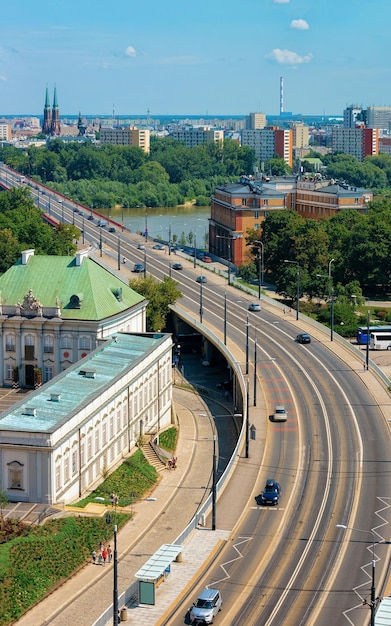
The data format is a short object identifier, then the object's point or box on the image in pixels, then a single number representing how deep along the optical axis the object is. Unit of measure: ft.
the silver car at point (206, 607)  161.17
